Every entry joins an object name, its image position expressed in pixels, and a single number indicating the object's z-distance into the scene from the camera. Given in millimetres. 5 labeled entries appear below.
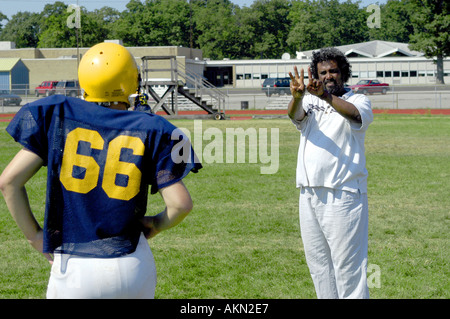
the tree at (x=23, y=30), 109581
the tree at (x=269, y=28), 96750
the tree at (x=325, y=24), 90562
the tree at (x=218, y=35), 96562
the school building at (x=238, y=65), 64250
